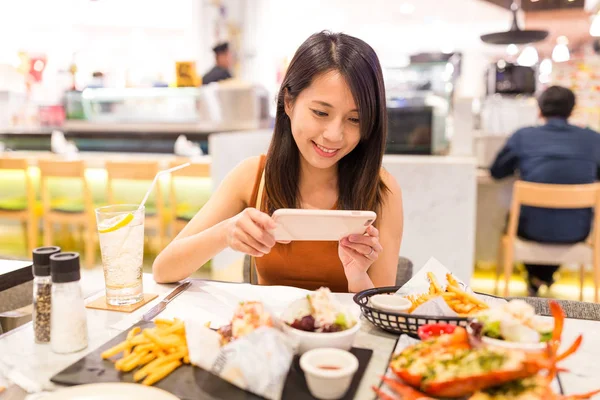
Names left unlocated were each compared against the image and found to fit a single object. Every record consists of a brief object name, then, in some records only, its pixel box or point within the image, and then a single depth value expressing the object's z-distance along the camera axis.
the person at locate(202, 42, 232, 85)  6.08
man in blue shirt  3.58
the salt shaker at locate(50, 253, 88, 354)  1.03
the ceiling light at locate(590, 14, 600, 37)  5.73
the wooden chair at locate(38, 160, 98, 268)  4.59
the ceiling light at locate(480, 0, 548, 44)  4.55
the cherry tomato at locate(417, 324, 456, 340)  1.03
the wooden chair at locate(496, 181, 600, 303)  3.27
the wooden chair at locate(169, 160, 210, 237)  4.46
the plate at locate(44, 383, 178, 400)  0.84
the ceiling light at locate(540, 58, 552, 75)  12.35
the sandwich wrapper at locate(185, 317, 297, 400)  0.87
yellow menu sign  5.51
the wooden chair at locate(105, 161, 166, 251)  4.44
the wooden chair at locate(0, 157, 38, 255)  4.91
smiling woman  1.48
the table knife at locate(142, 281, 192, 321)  1.26
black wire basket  1.10
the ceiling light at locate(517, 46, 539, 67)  10.59
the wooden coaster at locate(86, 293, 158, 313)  1.32
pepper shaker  1.08
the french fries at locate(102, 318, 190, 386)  0.95
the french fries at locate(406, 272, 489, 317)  1.16
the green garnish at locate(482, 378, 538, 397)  0.81
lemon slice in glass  1.28
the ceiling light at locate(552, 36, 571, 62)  9.05
